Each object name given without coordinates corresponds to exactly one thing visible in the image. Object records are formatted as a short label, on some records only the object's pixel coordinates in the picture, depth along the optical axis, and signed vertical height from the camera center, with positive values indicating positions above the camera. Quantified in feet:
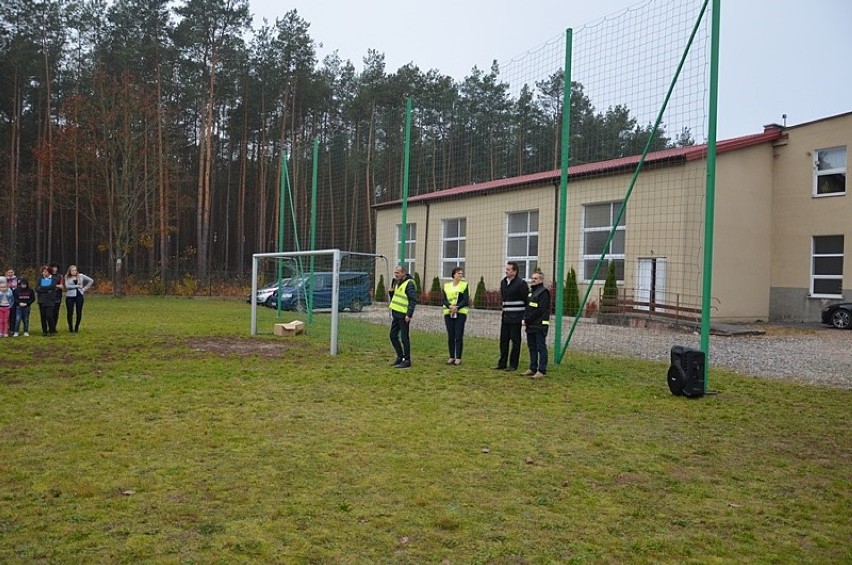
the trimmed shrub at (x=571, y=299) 50.73 -1.68
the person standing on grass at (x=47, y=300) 48.80 -2.32
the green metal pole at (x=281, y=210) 67.77 +5.61
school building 69.51 +4.94
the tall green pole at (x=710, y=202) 29.12 +3.04
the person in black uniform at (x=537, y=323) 32.89 -2.19
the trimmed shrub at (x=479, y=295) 75.11 -2.29
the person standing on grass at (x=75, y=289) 49.65 -1.58
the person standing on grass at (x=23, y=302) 47.65 -2.42
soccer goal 53.72 -0.90
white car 88.54 -2.78
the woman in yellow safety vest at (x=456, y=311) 36.35 -1.89
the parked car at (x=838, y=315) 66.80 -3.20
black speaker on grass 27.99 -3.66
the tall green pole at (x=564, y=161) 35.83 +5.68
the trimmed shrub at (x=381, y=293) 83.18 -2.47
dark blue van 57.06 -1.63
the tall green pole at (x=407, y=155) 47.16 +7.69
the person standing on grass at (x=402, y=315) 35.78 -2.09
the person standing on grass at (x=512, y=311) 34.42 -1.75
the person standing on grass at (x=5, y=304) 46.98 -2.55
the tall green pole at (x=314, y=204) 63.54 +5.97
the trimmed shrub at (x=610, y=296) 57.31 -1.59
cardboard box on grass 53.00 -4.29
